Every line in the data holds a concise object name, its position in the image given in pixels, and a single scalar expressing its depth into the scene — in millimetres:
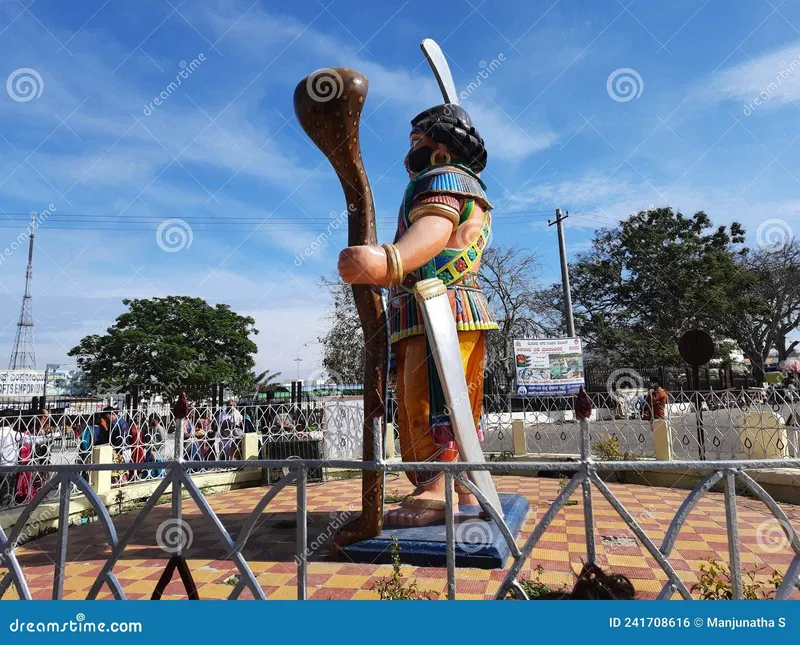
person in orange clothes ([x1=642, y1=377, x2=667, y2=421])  9383
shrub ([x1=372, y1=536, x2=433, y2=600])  2578
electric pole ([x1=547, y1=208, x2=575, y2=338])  15649
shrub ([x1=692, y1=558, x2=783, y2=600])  2408
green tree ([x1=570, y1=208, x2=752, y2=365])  20031
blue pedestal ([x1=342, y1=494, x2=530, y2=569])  3488
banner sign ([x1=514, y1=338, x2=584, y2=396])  14805
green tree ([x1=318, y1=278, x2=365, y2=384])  19438
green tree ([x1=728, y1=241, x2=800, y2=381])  21688
